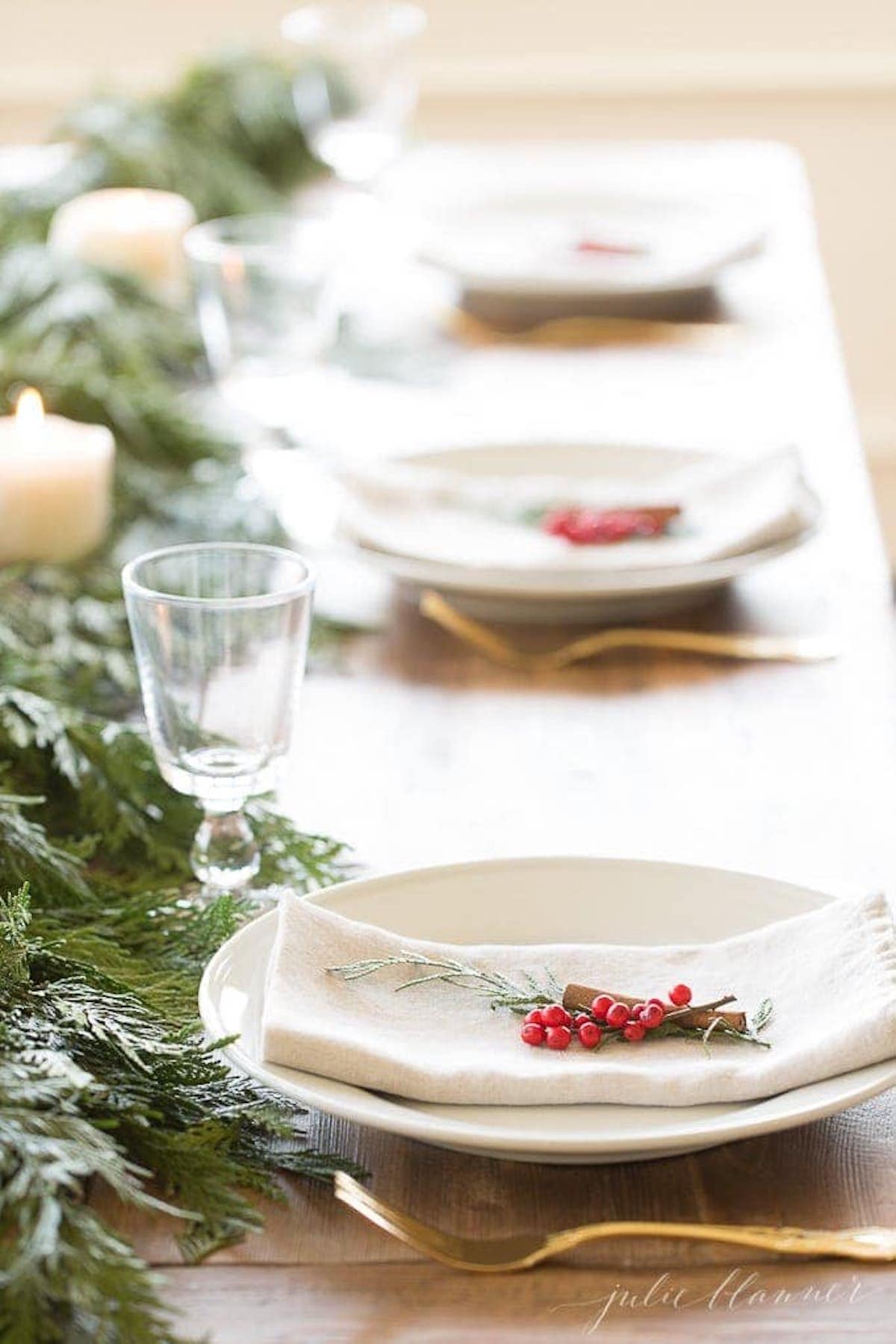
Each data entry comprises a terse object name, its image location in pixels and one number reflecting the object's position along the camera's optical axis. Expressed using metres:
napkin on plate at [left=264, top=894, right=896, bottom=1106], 1.40
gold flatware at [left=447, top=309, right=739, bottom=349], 2.43
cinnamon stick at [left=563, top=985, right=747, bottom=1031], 1.43
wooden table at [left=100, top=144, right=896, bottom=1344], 1.36
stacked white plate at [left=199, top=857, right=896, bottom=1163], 1.39
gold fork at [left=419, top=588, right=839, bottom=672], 1.84
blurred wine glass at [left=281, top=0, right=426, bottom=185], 2.70
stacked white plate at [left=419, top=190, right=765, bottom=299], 2.46
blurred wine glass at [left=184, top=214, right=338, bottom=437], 2.18
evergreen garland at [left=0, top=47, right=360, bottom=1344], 1.32
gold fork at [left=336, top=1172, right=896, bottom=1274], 1.37
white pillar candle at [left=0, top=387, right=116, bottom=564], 1.93
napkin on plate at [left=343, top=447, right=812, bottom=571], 1.88
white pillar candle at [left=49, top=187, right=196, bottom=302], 2.39
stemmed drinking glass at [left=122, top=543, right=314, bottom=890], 1.55
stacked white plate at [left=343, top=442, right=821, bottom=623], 1.84
